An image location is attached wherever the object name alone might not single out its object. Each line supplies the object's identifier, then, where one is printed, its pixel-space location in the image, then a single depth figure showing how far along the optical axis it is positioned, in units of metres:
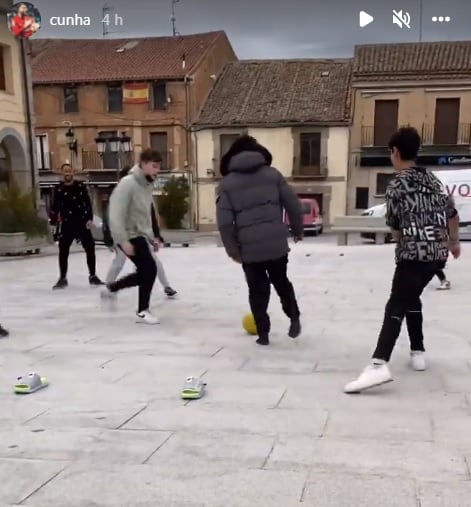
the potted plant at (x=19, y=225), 13.34
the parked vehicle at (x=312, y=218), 27.86
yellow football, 5.30
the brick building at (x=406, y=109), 29.70
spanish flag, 32.19
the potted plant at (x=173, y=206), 24.45
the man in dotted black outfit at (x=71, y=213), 7.82
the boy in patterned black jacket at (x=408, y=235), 3.76
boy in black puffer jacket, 4.70
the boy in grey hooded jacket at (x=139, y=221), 5.66
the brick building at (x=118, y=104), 32.00
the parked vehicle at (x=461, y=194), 20.48
